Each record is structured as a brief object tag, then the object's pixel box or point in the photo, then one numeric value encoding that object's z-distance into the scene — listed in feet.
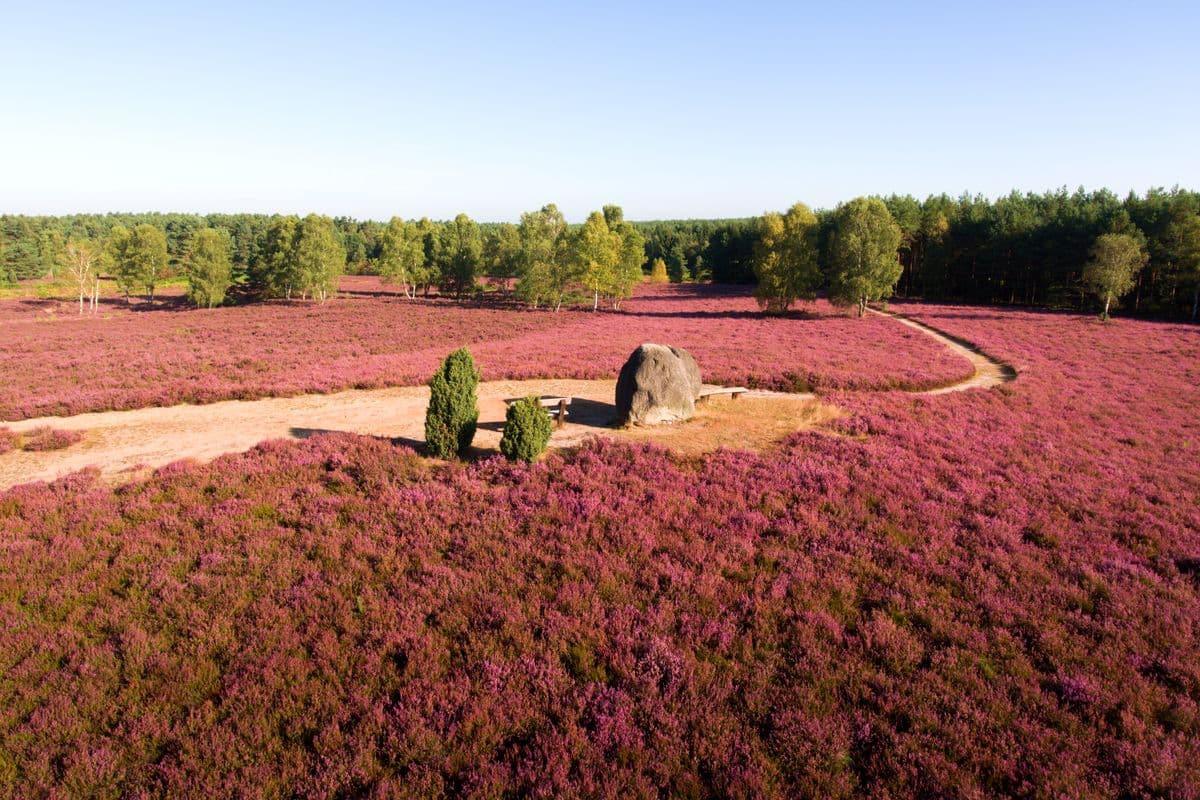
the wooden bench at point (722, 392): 64.93
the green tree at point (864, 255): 170.81
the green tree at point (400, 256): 260.42
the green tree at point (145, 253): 240.94
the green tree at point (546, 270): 213.87
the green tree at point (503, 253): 261.44
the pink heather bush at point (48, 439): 50.88
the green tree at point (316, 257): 231.09
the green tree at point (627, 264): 219.61
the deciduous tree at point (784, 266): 184.34
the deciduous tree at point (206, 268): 228.02
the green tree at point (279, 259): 236.02
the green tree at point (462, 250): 265.13
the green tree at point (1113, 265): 155.63
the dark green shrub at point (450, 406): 45.80
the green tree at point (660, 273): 387.12
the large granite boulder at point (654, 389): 56.03
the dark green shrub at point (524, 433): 44.93
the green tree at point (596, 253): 205.46
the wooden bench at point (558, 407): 56.85
